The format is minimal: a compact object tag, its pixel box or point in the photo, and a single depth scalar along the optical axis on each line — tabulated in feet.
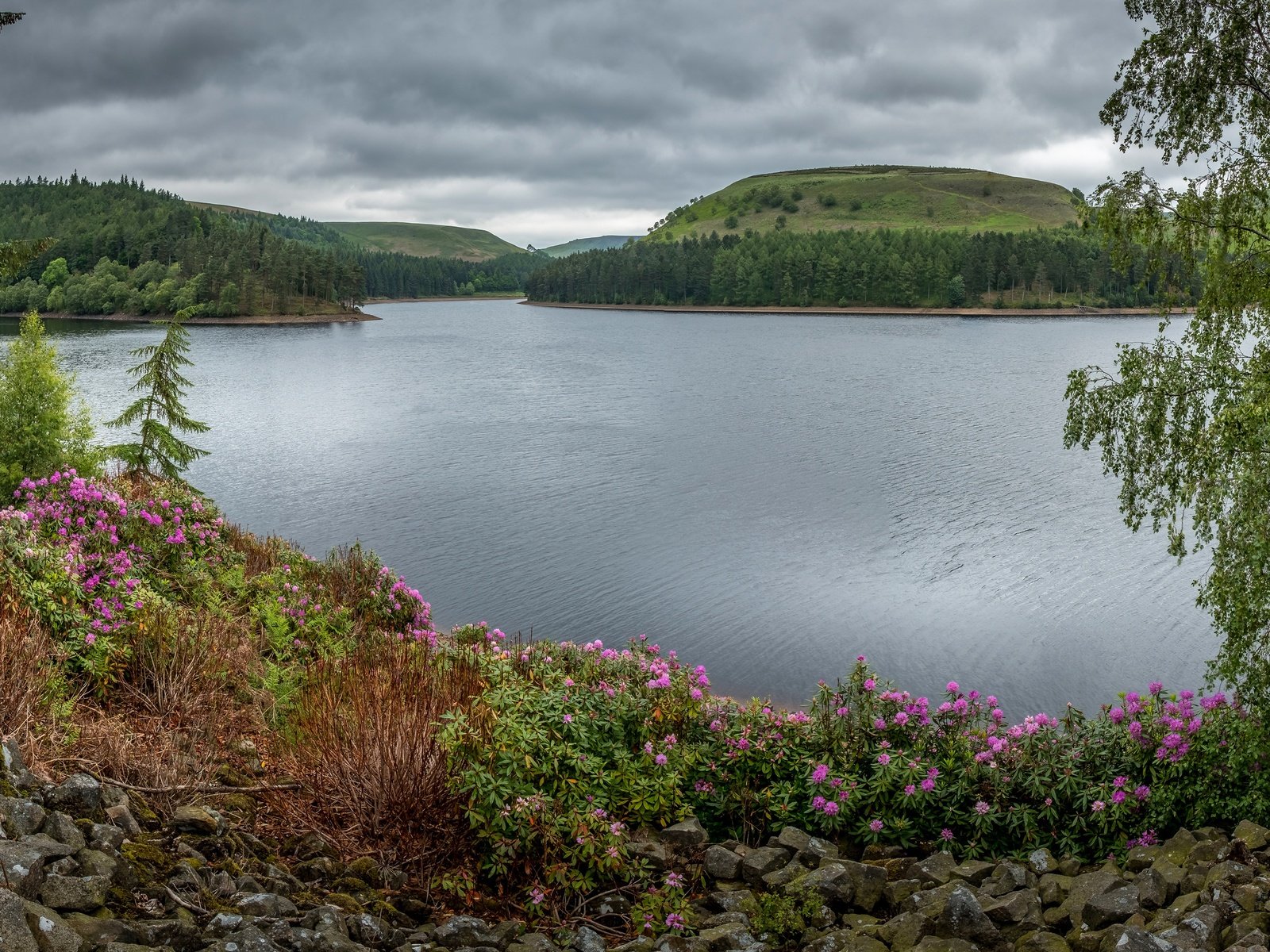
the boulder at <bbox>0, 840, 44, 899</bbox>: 15.78
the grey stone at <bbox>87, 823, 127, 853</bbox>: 18.67
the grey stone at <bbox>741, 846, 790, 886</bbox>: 26.12
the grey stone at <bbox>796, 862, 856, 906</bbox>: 24.43
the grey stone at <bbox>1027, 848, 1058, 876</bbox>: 26.78
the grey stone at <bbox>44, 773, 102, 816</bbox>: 19.43
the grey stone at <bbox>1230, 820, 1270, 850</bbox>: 24.80
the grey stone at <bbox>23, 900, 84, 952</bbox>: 14.84
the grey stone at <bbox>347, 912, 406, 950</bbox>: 19.80
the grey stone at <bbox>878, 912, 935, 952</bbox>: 22.08
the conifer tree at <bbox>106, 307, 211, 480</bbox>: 77.20
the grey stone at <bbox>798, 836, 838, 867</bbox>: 27.43
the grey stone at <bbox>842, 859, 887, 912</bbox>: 24.62
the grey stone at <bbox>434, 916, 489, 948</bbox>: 20.77
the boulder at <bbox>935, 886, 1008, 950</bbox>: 22.00
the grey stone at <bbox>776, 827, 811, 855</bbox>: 27.71
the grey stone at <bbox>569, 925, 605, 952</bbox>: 22.20
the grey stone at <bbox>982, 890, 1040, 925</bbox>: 22.95
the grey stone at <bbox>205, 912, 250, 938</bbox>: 17.44
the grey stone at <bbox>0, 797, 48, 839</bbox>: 17.60
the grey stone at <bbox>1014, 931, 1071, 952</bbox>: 21.20
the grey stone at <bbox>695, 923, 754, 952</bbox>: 22.38
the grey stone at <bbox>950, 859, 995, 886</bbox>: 25.73
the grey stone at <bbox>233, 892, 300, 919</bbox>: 18.84
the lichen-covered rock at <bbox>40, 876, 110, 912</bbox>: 16.25
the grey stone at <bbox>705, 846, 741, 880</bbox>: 26.35
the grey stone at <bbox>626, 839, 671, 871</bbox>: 26.35
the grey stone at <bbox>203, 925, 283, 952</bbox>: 16.96
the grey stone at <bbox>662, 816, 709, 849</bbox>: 27.89
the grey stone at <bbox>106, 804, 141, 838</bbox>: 20.27
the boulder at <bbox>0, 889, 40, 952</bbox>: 14.23
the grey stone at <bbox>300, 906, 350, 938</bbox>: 18.94
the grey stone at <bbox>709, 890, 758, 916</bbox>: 24.04
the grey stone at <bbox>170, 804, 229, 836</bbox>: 21.48
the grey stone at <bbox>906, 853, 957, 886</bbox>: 25.81
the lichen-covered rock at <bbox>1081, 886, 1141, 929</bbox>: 22.41
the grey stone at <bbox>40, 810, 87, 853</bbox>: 18.03
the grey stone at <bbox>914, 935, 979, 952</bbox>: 21.33
